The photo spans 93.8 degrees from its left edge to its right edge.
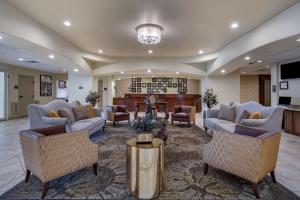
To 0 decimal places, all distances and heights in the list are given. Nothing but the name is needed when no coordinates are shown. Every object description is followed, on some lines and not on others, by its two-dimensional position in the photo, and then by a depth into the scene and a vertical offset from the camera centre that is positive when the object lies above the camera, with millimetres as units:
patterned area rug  1701 -1160
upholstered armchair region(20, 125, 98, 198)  1672 -704
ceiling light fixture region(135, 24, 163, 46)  3287 +1561
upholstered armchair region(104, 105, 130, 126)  5165 -563
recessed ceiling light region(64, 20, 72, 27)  3208 +1765
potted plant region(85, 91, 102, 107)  5858 +20
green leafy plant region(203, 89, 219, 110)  5316 -2
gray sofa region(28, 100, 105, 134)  3010 -466
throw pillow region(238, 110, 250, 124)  3318 -380
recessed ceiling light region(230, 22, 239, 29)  3251 +1759
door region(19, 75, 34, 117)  7313 +305
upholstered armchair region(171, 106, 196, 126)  5218 -575
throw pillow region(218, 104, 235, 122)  3886 -394
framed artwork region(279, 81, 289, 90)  5411 +560
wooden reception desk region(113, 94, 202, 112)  8899 -72
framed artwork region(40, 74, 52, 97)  8423 +796
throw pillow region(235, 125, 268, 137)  1950 -462
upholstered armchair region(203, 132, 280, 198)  1680 -709
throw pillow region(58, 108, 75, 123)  3397 -372
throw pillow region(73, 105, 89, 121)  3906 -389
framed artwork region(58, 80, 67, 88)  9372 +976
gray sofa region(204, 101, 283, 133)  2975 -471
